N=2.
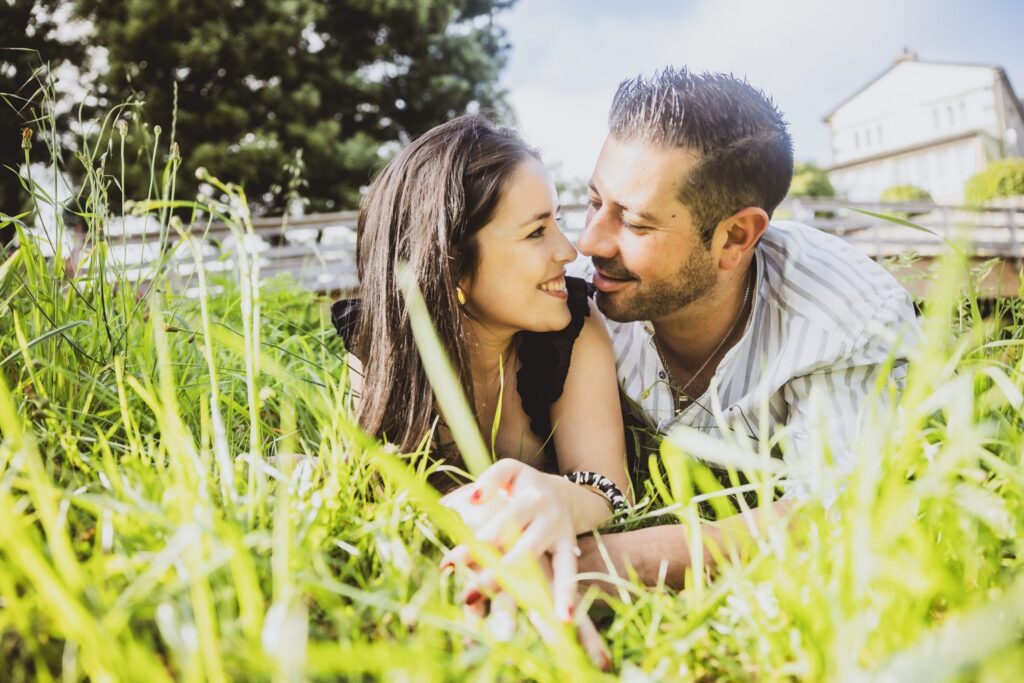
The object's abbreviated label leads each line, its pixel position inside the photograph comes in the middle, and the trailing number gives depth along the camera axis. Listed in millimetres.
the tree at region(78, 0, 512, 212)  13901
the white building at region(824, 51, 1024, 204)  37719
